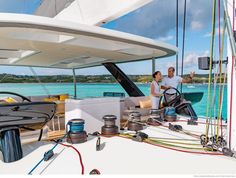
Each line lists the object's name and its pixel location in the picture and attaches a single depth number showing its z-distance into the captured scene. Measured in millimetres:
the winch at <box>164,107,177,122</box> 2770
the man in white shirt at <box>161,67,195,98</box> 4160
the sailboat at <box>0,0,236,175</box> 1312
